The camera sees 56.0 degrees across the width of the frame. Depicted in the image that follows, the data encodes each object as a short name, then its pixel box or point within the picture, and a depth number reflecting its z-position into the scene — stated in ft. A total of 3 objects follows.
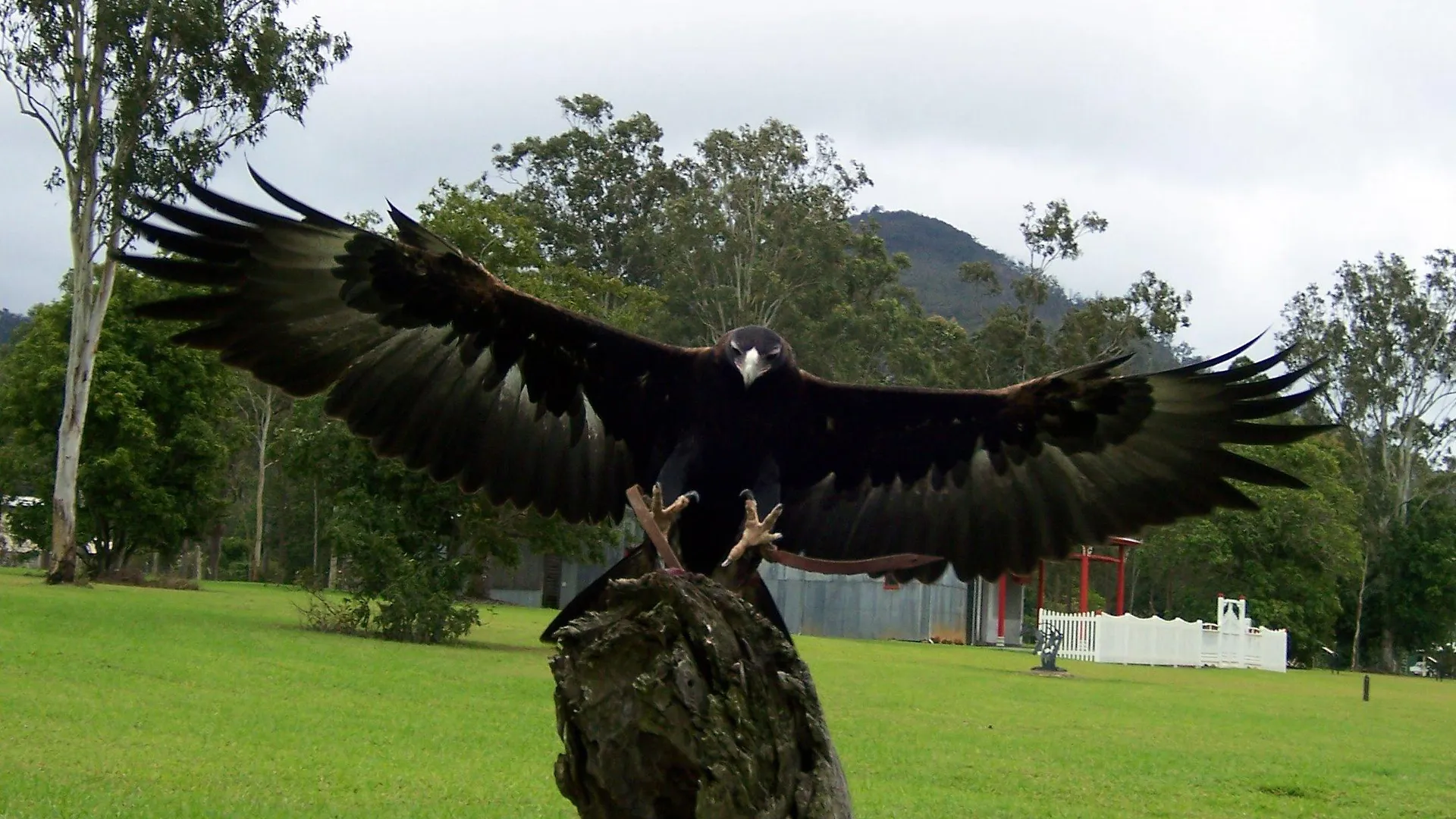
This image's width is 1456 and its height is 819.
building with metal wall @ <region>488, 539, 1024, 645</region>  117.50
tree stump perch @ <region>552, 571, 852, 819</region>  9.93
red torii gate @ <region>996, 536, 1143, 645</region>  110.35
